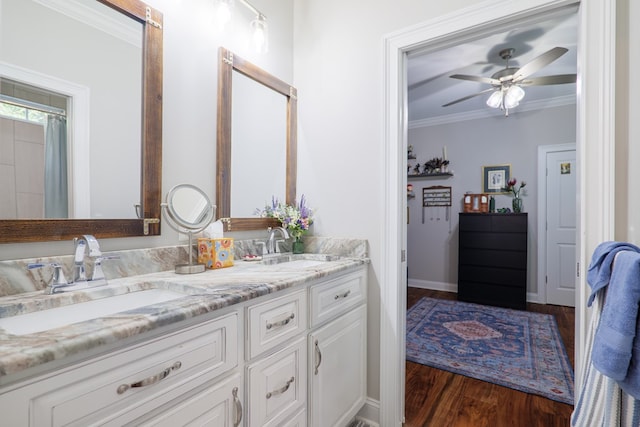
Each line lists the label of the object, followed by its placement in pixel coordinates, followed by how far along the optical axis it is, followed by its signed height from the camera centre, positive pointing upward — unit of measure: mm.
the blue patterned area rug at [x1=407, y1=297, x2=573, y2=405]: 2203 -1158
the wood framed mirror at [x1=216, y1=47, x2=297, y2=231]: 1656 +377
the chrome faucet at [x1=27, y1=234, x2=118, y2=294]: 993 -198
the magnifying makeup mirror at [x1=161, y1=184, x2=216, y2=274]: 1354 -9
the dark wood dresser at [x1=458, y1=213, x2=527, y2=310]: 3793 -595
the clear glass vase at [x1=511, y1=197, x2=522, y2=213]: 4023 +81
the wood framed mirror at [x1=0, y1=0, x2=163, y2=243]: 1234 +325
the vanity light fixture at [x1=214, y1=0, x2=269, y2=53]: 1640 +1003
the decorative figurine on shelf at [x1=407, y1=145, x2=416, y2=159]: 4949 +897
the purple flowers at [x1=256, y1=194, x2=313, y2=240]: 1940 -35
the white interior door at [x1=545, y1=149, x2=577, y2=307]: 3908 -196
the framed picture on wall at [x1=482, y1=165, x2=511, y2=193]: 4238 +456
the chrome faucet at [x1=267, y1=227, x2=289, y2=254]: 1894 -160
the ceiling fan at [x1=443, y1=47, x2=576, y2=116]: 2568 +1123
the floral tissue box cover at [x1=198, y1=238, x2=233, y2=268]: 1450 -195
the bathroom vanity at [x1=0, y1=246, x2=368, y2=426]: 602 -383
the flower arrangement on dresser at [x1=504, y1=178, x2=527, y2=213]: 4047 +267
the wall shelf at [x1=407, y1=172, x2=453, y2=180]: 4618 +532
